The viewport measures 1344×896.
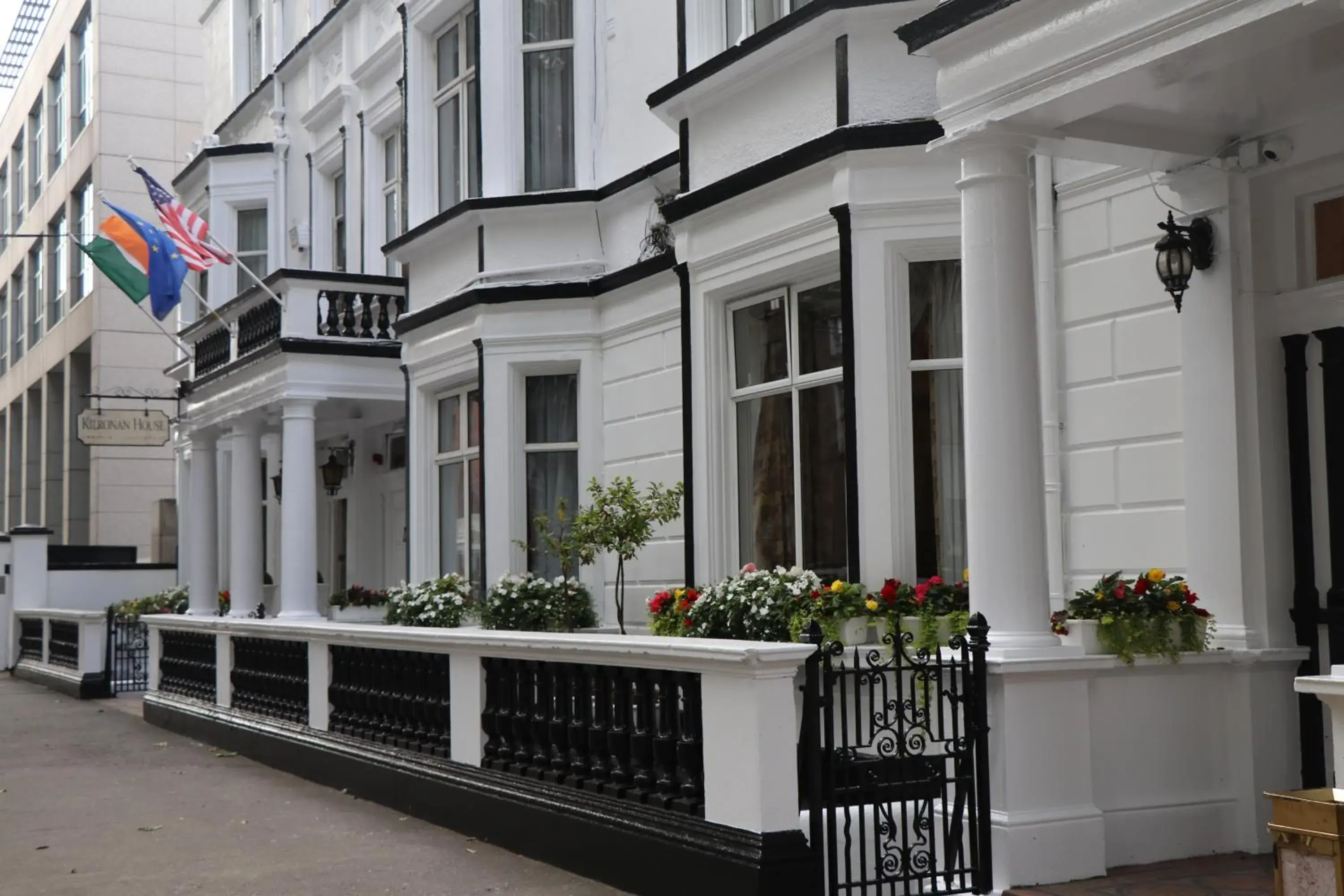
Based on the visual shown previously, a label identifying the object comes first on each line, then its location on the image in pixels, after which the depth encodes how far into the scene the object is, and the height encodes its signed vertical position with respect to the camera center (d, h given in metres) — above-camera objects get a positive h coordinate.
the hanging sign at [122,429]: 29.95 +2.48
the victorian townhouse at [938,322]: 7.38 +1.41
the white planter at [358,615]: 18.89 -0.66
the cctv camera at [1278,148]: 7.93 +1.91
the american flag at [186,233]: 19.94 +4.04
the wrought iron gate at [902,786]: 6.73 -1.01
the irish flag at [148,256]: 20.77 +3.94
